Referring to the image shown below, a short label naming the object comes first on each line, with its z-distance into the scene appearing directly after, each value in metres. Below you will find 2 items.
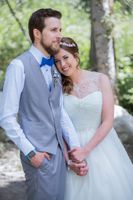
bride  3.74
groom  3.32
